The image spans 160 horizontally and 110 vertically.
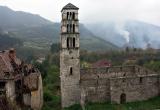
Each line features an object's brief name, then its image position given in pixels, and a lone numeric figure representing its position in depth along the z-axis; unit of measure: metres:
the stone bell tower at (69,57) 47.94
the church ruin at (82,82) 46.97
